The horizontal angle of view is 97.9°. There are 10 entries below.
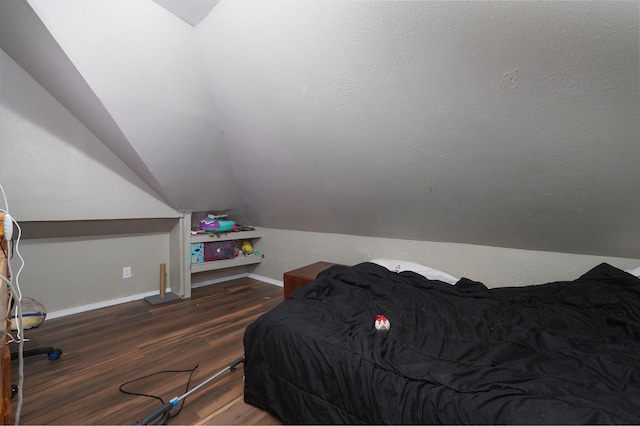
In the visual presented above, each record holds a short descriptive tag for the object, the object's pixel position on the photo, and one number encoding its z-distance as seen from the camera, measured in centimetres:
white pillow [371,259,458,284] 221
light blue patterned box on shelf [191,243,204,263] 306
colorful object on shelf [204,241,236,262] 323
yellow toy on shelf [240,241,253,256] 364
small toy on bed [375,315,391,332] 138
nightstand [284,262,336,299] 244
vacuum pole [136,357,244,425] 117
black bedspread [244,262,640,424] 91
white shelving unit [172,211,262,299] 296
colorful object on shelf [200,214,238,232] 317
